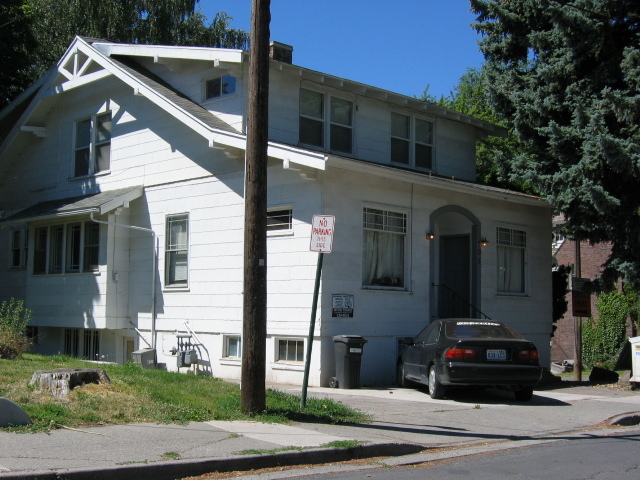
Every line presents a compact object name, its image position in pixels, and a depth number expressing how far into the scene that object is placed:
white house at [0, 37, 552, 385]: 15.52
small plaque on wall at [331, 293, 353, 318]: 15.02
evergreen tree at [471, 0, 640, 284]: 15.42
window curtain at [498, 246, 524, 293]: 19.07
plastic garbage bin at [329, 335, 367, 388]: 14.34
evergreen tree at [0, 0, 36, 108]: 24.41
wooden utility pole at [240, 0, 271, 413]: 9.99
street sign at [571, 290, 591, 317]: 17.89
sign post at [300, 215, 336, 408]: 10.91
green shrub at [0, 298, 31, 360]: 15.27
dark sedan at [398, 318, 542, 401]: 12.84
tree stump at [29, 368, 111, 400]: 10.32
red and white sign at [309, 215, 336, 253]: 10.95
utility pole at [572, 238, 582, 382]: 19.11
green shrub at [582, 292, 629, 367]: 31.45
